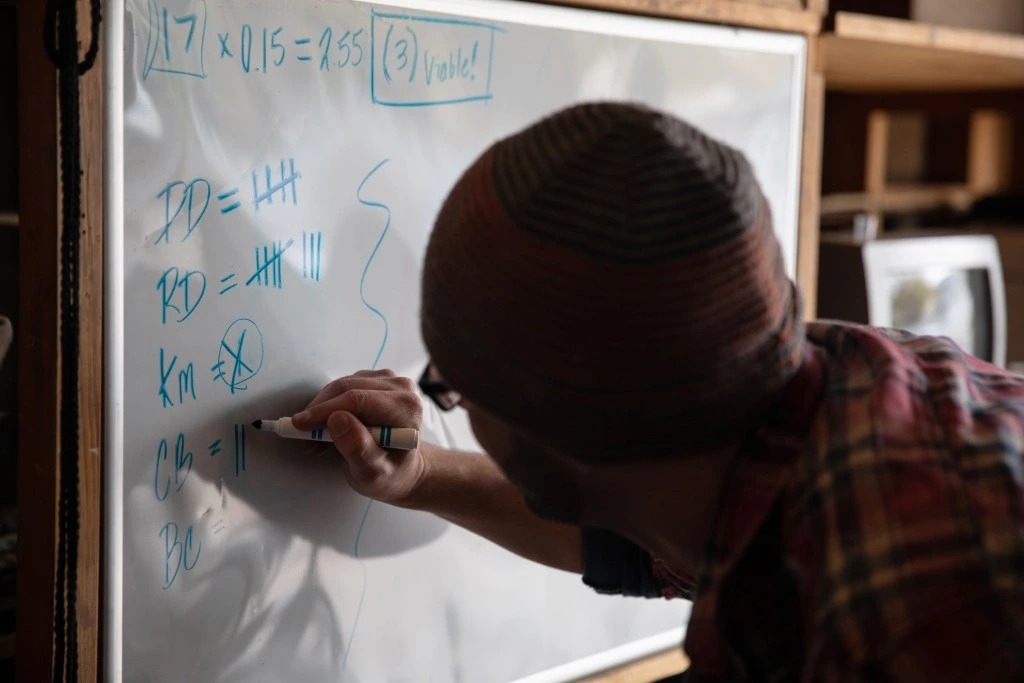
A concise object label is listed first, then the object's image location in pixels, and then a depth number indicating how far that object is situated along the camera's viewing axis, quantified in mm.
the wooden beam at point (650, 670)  1271
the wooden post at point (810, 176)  1443
